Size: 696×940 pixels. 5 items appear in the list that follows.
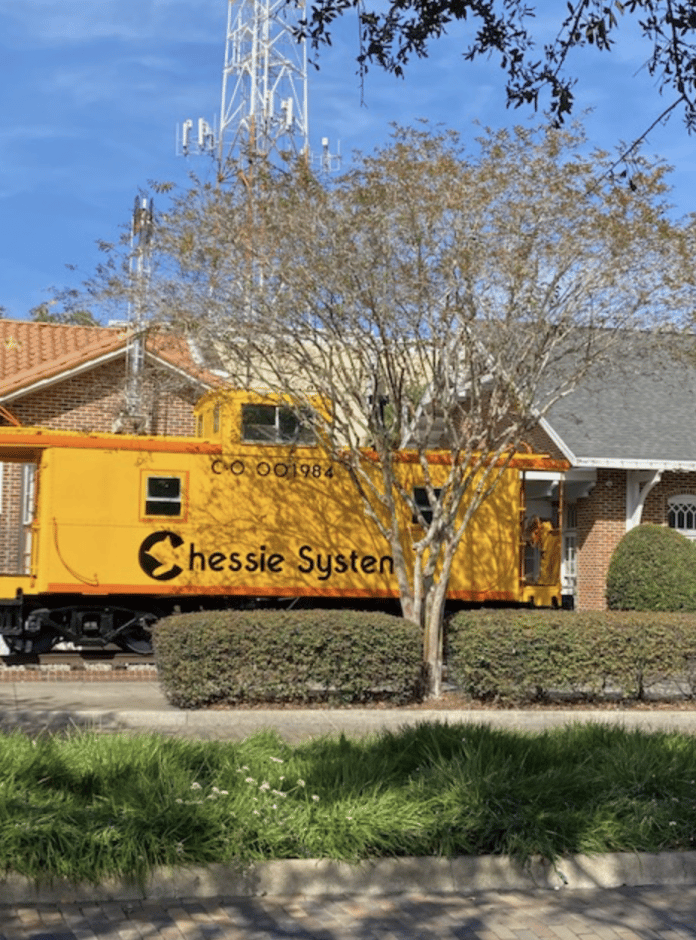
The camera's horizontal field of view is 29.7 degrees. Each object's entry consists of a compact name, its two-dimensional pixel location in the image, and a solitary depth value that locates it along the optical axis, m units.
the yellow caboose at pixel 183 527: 19.00
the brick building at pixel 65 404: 24.78
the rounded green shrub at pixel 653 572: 22.47
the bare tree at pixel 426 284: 15.78
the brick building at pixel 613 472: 24.53
